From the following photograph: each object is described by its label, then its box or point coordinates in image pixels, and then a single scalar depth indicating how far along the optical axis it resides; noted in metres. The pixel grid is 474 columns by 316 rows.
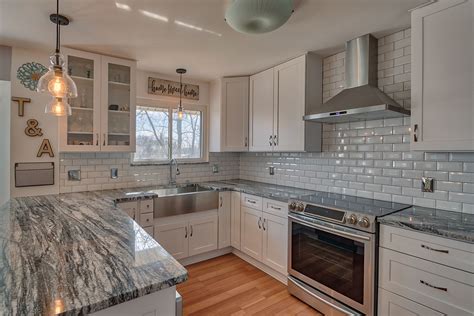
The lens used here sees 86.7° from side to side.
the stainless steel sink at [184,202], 2.75
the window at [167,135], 3.34
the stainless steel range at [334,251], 1.82
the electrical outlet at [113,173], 3.05
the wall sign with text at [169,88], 3.35
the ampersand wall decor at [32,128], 2.52
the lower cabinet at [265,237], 2.55
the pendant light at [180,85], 2.92
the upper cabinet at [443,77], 1.59
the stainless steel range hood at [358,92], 2.04
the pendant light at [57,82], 1.49
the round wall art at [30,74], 2.48
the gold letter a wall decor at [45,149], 2.58
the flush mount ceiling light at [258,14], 1.49
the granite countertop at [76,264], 0.79
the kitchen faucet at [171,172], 3.49
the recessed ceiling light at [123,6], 1.75
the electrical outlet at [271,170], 3.45
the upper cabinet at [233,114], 3.48
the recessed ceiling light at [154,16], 1.86
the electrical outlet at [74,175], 2.77
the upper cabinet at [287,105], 2.70
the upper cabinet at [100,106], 2.62
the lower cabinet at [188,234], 2.80
